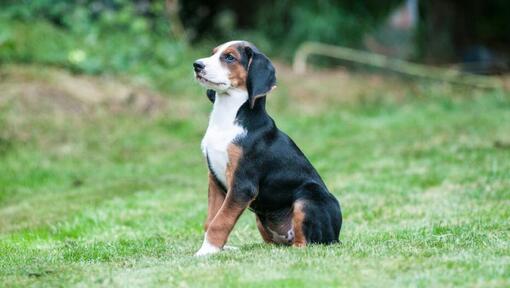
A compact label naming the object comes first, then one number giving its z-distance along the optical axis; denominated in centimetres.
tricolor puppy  666
